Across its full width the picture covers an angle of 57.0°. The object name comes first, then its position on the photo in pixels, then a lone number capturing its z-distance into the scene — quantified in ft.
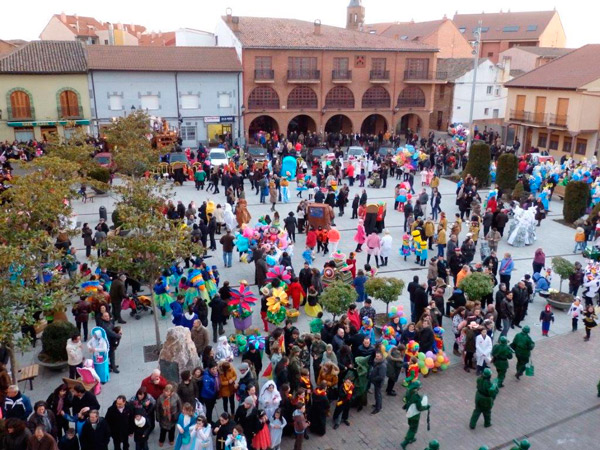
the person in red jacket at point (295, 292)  45.16
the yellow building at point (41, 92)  118.83
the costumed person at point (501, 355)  35.12
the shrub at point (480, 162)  93.20
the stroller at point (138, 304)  45.29
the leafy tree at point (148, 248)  37.22
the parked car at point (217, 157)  99.83
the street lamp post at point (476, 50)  111.92
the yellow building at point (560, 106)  119.65
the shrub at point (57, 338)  36.35
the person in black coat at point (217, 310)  40.52
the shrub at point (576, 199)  73.51
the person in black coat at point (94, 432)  26.37
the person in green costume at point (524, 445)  24.20
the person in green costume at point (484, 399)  30.91
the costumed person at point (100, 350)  34.40
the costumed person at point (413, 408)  29.91
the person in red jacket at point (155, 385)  29.68
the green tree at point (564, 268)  48.62
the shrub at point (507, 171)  88.17
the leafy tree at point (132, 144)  78.89
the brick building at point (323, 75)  134.62
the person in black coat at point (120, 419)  27.58
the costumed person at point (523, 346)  36.27
